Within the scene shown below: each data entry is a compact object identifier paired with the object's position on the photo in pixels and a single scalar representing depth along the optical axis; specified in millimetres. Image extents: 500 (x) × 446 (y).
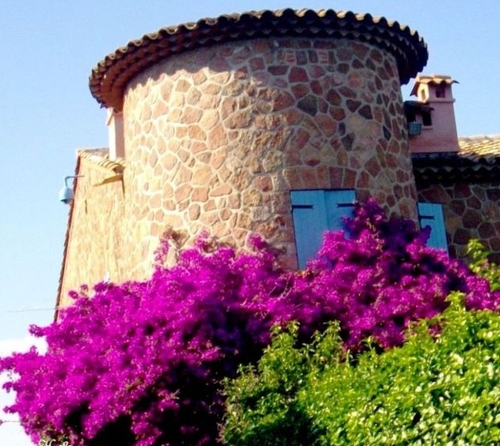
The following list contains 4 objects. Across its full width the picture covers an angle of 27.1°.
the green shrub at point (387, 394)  6875
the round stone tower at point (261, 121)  14570
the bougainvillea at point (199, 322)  11992
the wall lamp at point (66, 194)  18969
